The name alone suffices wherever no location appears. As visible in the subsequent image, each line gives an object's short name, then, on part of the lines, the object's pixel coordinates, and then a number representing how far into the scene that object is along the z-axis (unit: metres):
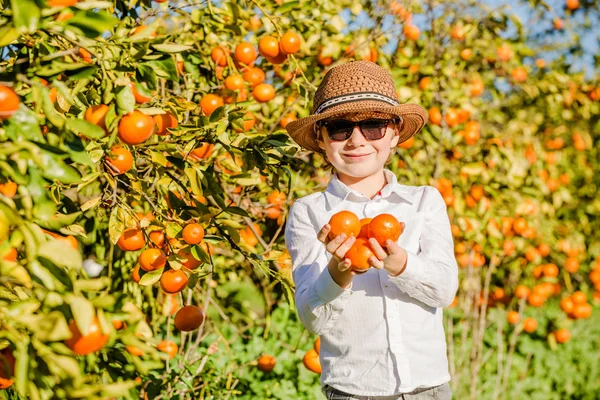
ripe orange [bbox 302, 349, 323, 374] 2.27
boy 1.55
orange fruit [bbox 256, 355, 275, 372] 2.66
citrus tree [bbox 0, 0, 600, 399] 1.04
